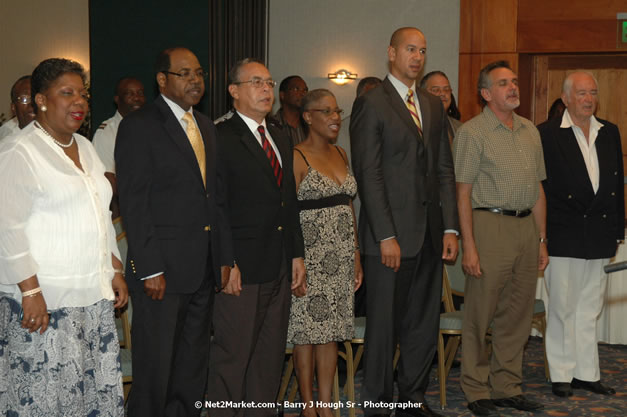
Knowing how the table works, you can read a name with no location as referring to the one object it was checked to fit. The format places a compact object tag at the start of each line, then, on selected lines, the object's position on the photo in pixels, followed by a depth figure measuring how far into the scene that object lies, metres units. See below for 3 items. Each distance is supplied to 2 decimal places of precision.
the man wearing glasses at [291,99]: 6.32
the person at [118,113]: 5.98
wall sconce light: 9.26
